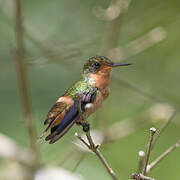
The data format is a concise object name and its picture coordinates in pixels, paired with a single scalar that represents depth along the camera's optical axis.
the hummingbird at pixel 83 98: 3.91
